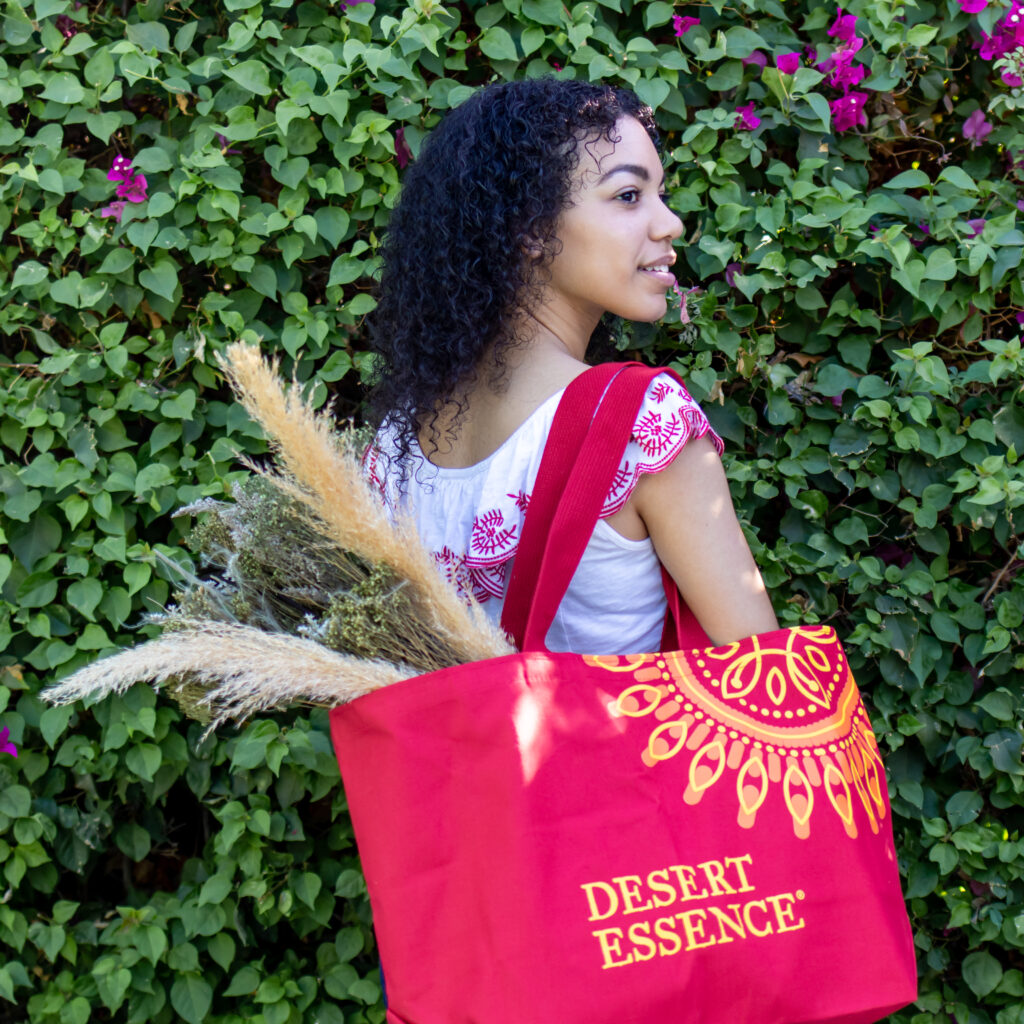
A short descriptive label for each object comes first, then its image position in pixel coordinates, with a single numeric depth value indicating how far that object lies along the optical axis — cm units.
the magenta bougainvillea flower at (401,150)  238
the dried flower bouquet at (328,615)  128
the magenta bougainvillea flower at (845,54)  221
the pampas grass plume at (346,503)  126
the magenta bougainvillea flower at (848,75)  225
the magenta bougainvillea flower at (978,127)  232
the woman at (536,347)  149
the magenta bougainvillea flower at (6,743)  244
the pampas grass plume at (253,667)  129
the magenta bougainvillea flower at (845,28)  224
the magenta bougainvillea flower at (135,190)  239
